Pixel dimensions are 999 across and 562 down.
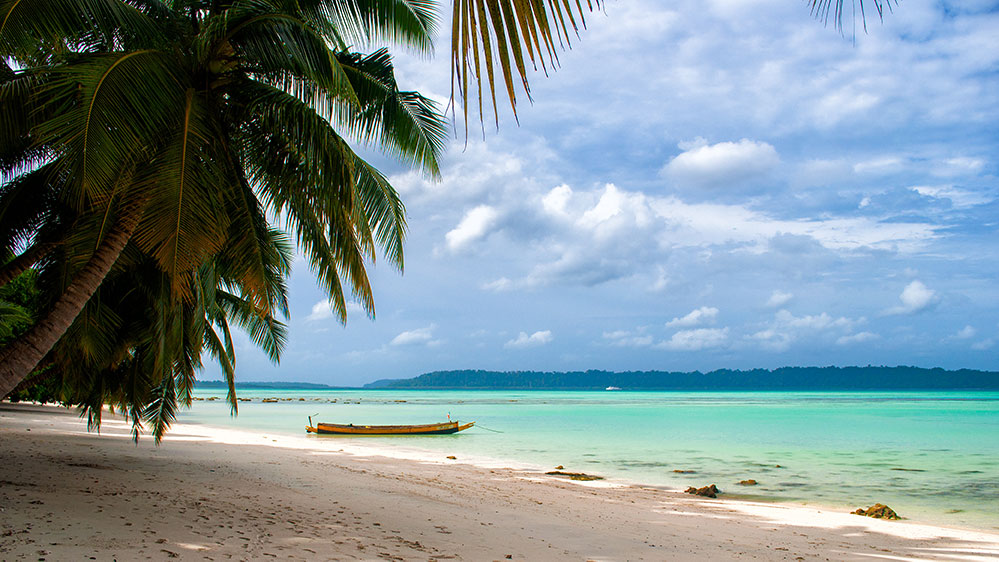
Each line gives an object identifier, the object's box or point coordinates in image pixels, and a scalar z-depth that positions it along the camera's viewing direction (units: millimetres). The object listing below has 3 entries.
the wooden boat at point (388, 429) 27797
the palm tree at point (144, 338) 8844
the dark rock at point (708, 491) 13832
